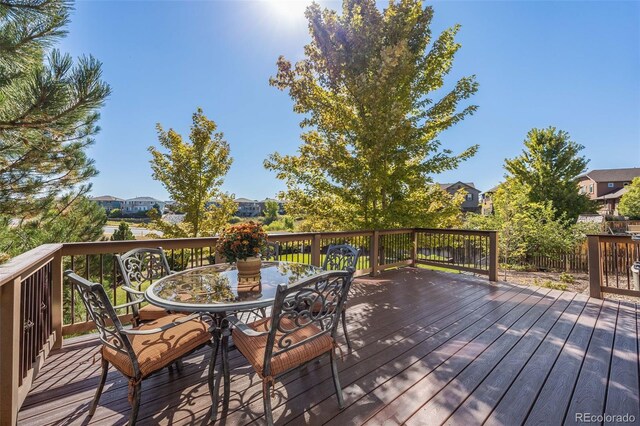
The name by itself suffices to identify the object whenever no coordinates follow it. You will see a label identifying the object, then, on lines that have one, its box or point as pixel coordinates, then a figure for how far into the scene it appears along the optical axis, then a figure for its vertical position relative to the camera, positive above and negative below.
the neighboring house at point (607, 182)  31.91 +4.21
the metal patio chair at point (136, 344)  1.48 -0.80
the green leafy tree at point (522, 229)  8.36 -0.44
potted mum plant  2.30 -0.25
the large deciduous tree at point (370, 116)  5.72 +2.29
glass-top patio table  1.76 -0.56
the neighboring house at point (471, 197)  33.40 +2.48
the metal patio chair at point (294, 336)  1.52 -0.79
